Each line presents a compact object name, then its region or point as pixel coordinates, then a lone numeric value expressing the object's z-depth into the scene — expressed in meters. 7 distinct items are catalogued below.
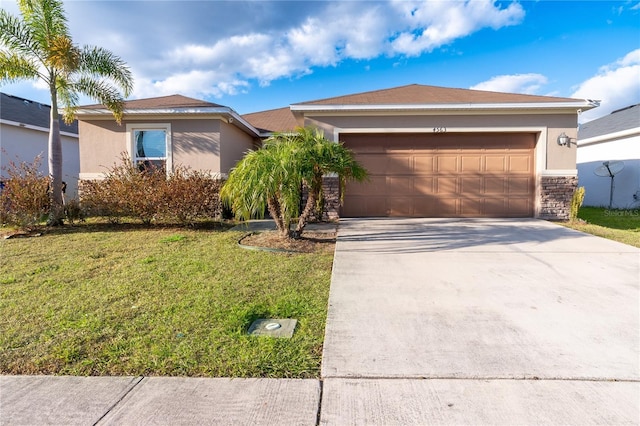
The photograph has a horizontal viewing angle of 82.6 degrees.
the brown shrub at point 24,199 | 8.34
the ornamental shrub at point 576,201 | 10.02
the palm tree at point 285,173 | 6.40
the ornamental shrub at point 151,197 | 8.61
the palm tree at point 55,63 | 8.80
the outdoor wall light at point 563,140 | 10.38
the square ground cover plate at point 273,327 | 3.40
